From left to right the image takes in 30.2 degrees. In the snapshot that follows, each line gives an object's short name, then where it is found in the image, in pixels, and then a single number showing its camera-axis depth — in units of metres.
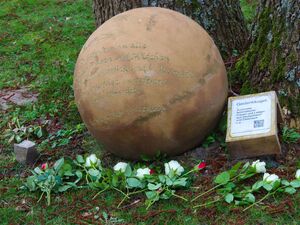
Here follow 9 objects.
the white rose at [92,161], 3.94
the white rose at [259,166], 3.59
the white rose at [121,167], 3.79
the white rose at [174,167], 3.70
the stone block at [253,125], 3.70
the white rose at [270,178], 3.48
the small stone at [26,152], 4.32
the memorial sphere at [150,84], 3.66
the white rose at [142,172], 3.71
